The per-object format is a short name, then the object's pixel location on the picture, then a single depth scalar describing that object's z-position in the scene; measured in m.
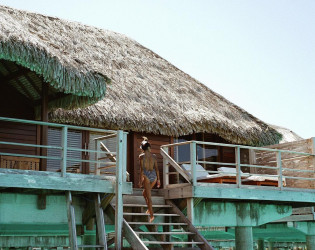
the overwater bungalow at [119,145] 10.37
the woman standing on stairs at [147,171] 11.46
